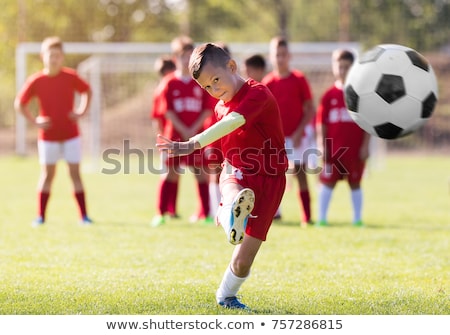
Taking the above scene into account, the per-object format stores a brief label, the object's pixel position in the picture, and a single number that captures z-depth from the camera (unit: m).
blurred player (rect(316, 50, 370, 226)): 16.61
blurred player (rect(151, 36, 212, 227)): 17.06
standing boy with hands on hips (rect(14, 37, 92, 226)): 16.39
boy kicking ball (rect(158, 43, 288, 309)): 8.50
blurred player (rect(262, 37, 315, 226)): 16.55
